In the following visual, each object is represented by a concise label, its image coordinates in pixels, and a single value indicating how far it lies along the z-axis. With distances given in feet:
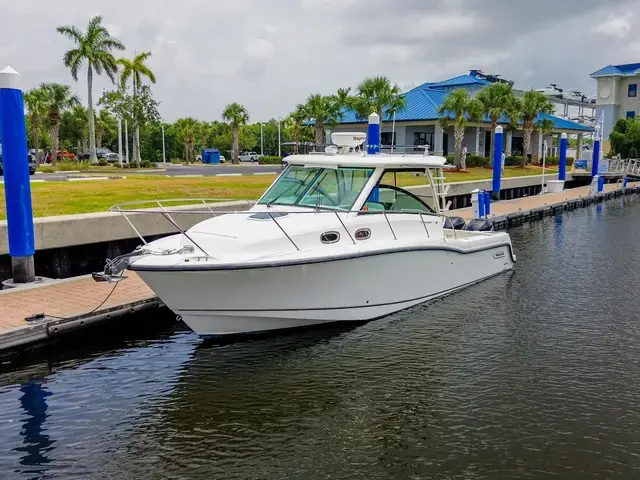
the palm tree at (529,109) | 148.77
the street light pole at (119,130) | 143.58
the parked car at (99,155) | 176.04
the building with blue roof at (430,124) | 145.59
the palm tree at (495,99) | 136.67
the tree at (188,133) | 206.80
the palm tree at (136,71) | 149.89
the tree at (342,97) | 140.05
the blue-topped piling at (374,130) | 51.24
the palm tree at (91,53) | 142.20
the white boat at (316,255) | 24.30
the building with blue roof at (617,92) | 217.97
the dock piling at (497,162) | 81.10
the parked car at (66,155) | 177.99
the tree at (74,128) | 205.98
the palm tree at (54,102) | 138.62
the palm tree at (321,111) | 143.54
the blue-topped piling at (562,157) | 111.45
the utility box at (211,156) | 200.13
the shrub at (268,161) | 190.90
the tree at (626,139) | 167.73
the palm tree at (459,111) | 126.93
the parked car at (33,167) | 103.81
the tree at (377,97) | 124.57
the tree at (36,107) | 134.51
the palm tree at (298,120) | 149.89
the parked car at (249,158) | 218.18
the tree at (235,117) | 191.93
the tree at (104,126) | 210.38
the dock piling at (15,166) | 28.78
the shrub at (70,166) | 126.41
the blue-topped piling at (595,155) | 123.85
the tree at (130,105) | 148.15
